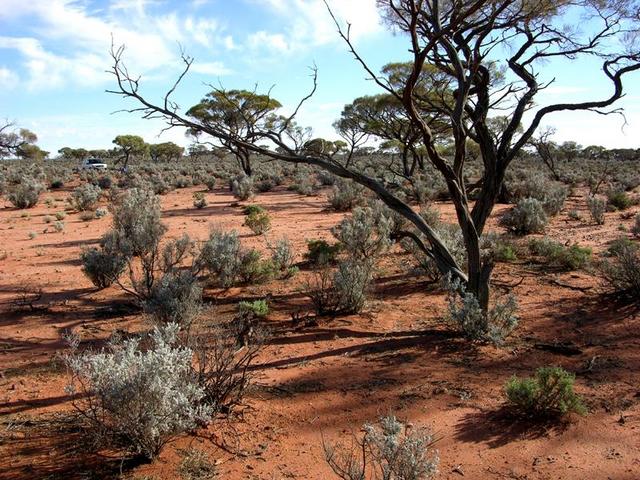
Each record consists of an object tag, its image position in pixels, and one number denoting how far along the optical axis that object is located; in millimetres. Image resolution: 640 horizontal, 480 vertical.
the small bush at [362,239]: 9008
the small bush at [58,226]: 14375
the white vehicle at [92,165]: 38469
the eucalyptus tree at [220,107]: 28312
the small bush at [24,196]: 19922
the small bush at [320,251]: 9438
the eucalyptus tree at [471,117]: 5055
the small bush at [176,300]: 5953
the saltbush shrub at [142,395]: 3160
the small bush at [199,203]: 19552
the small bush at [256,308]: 6472
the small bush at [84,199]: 18672
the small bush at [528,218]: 12375
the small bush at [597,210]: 13695
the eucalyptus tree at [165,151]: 59031
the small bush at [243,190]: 21723
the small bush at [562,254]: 8367
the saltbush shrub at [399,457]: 2592
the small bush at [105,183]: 26984
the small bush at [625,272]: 6418
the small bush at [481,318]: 5332
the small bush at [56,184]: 27186
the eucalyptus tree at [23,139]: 23778
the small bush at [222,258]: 7906
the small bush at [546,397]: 3809
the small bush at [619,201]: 16469
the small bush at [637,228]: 11234
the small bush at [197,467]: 3217
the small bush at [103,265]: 7780
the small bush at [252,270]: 8219
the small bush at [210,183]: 27567
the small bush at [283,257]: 9070
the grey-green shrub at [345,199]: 18469
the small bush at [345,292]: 6539
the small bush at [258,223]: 13148
